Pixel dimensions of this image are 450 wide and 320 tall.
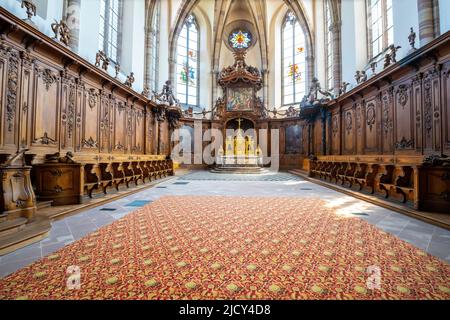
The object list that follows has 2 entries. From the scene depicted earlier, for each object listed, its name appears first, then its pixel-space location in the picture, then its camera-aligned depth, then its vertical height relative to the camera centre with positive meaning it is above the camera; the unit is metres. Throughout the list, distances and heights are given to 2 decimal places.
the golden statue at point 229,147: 17.59 +1.33
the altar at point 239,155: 15.12 +0.64
